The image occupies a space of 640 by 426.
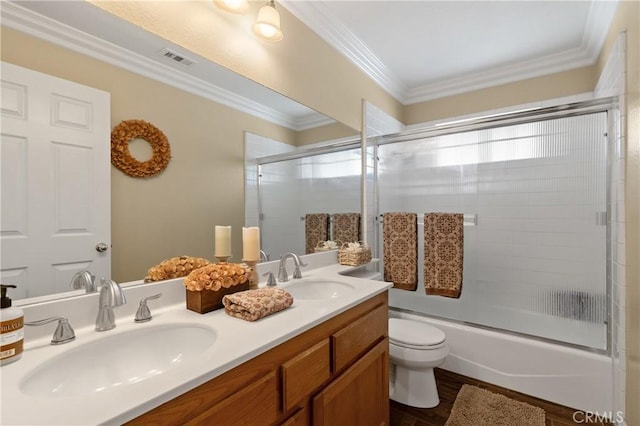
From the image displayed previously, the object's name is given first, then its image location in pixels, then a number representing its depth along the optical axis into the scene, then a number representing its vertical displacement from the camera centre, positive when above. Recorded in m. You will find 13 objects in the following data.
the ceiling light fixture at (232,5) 1.30 +0.91
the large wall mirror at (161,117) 0.89 +0.41
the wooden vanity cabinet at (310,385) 0.68 -0.50
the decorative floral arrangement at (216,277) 1.06 -0.24
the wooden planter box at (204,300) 1.05 -0.31
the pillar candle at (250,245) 1.36 -0.15
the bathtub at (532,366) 1.75 -1.00
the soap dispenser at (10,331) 0.68 -0.27
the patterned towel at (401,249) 2.39 -0.30
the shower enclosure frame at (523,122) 1.80 +0.63
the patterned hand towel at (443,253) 2.23 -0.31
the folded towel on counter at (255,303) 0.98 -0.31
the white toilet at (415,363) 1.77 -0.90
